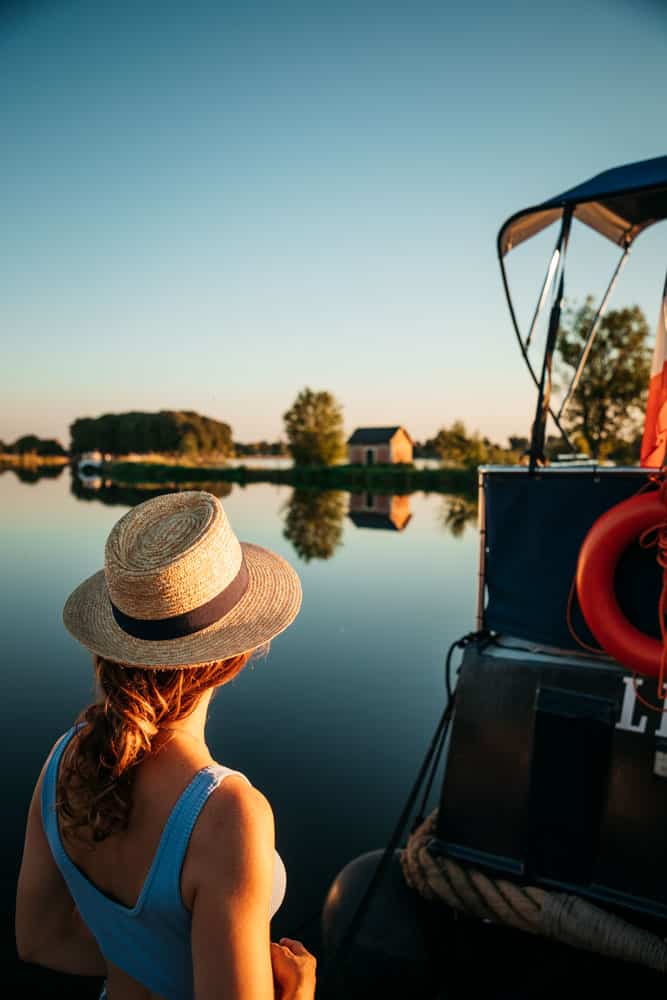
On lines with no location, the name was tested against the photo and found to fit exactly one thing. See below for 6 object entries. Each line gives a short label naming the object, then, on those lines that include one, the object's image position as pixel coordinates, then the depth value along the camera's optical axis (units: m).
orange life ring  3.08
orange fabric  4.05
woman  1.03
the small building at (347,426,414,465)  72.69
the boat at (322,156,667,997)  3.16
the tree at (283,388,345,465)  66.62
